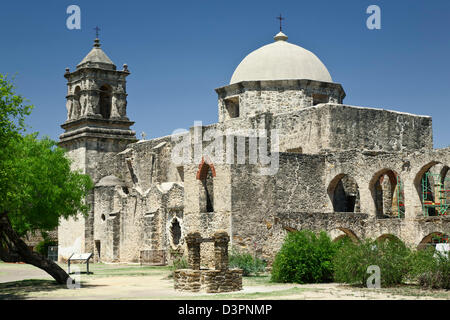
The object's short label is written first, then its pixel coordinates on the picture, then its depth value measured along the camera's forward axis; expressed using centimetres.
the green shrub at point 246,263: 2113
